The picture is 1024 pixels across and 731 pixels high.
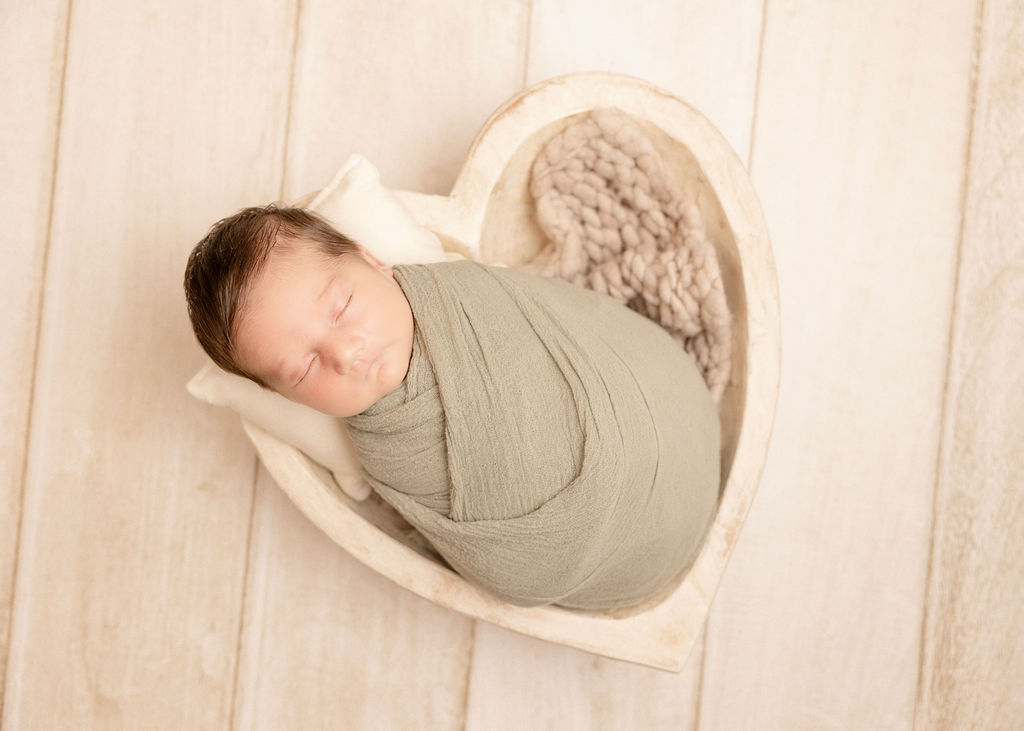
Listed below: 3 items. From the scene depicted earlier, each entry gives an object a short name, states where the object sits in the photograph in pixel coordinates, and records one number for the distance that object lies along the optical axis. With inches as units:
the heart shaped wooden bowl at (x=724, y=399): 33.4
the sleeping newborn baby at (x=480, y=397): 30.2
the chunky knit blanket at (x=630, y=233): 34.9
